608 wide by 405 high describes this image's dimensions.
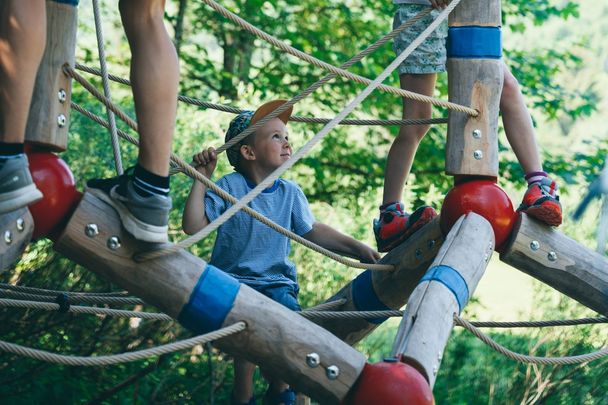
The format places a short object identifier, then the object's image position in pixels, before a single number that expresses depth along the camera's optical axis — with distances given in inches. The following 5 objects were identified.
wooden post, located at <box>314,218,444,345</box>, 149.2
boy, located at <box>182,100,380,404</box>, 146.5
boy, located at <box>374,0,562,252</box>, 147.5
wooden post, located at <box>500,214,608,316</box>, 140.7
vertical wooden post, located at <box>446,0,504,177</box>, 142.3
